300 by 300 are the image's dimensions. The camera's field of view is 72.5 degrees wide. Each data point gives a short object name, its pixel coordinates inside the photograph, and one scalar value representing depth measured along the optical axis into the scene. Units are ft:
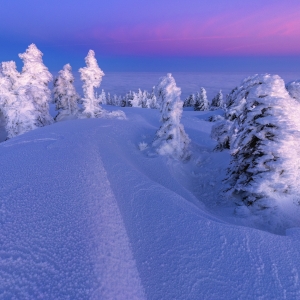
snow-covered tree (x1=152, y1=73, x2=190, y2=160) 28.32
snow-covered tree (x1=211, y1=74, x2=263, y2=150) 19.24
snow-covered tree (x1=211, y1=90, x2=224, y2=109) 208.23
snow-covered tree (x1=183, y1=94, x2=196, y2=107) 247.52
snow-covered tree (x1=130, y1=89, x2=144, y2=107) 202.69
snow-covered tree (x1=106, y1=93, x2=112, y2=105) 309.10
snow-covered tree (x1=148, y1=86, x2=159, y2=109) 239.54
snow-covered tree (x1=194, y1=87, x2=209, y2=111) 193.04
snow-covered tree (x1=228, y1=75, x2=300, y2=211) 16.56
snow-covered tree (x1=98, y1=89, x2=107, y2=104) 273.99
